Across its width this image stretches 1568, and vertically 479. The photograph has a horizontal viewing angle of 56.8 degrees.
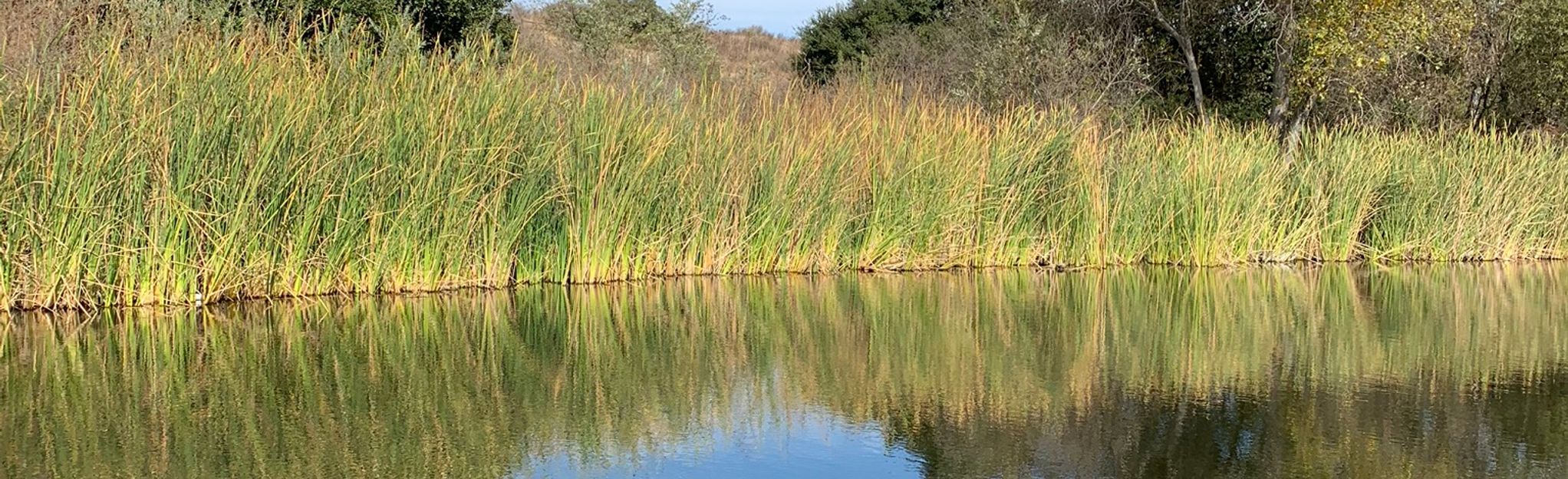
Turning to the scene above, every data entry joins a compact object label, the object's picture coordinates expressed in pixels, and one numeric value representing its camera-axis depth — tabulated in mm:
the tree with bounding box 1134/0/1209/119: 17703
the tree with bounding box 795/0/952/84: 28438
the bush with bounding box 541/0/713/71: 24234
